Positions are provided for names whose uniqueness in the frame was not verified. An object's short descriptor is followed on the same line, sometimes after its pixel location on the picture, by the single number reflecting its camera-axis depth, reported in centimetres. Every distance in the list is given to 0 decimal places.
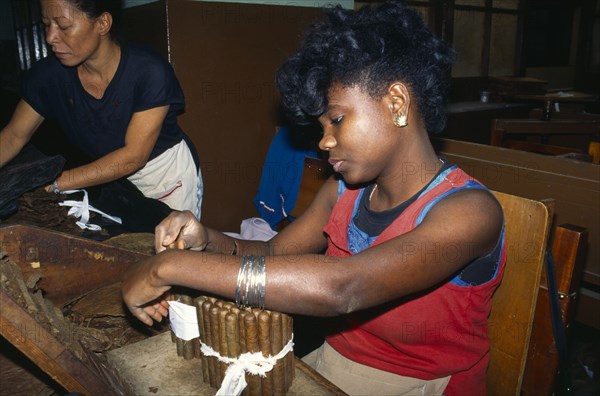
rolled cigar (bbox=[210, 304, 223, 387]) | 107
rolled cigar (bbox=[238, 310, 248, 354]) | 105
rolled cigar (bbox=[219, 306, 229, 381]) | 106
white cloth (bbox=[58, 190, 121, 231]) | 198
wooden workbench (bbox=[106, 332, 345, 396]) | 112
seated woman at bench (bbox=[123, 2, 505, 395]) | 112
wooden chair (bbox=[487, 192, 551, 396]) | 140
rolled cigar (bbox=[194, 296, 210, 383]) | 111
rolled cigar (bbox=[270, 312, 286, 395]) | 106
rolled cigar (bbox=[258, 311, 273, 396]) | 104
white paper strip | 117
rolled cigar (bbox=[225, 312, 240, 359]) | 105
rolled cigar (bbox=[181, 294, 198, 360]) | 120
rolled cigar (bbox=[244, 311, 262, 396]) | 104
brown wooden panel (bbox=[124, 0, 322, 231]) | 311
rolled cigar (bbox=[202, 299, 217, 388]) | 109
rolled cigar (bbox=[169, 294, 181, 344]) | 122
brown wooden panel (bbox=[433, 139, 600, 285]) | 213
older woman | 218
